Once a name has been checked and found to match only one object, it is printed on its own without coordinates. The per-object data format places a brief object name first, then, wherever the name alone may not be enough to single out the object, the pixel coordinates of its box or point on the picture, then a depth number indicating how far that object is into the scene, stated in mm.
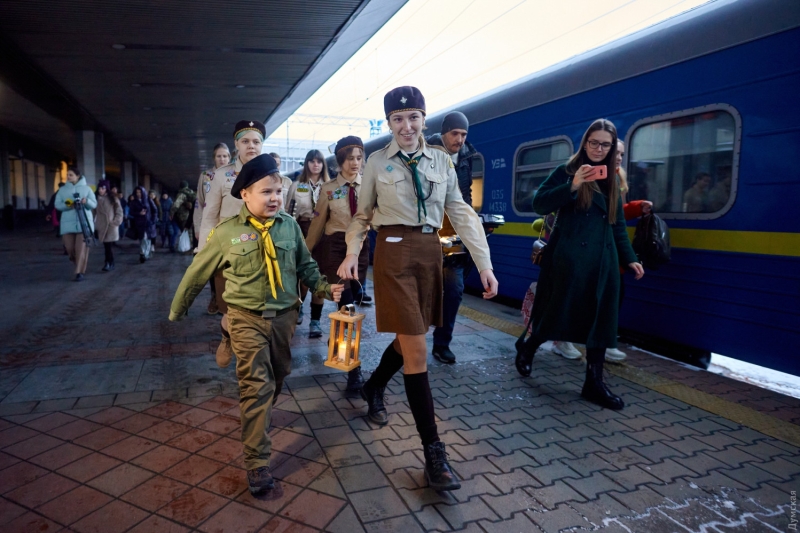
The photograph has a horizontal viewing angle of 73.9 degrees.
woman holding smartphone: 3828
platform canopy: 8117
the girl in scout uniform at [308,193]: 5888
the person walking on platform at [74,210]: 9195
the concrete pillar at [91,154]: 20153
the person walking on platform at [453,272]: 4719
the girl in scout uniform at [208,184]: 5161
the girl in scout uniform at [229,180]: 3971
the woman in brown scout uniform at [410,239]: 2820
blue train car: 4031
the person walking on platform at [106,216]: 11023
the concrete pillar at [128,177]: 31703
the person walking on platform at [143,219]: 12280
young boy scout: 2717
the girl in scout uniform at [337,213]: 4621
